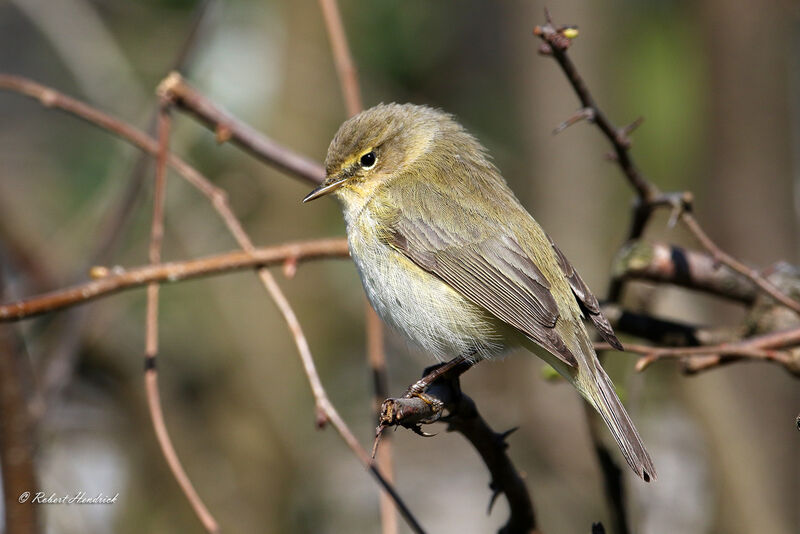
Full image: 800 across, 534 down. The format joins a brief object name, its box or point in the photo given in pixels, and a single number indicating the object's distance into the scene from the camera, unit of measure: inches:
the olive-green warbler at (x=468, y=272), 191.8
